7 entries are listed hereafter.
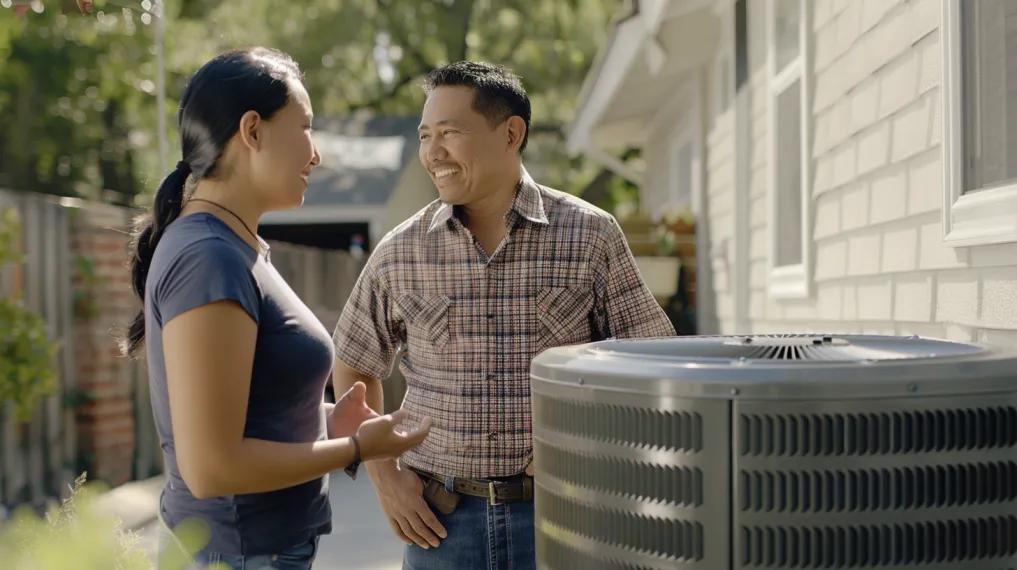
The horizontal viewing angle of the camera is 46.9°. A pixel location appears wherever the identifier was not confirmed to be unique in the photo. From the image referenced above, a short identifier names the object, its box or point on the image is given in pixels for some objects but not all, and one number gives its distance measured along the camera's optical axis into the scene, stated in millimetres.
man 2945
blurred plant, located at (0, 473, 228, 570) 1007
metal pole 5579
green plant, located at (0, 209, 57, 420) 6531
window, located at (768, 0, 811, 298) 5914
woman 1974
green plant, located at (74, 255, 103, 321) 7469
